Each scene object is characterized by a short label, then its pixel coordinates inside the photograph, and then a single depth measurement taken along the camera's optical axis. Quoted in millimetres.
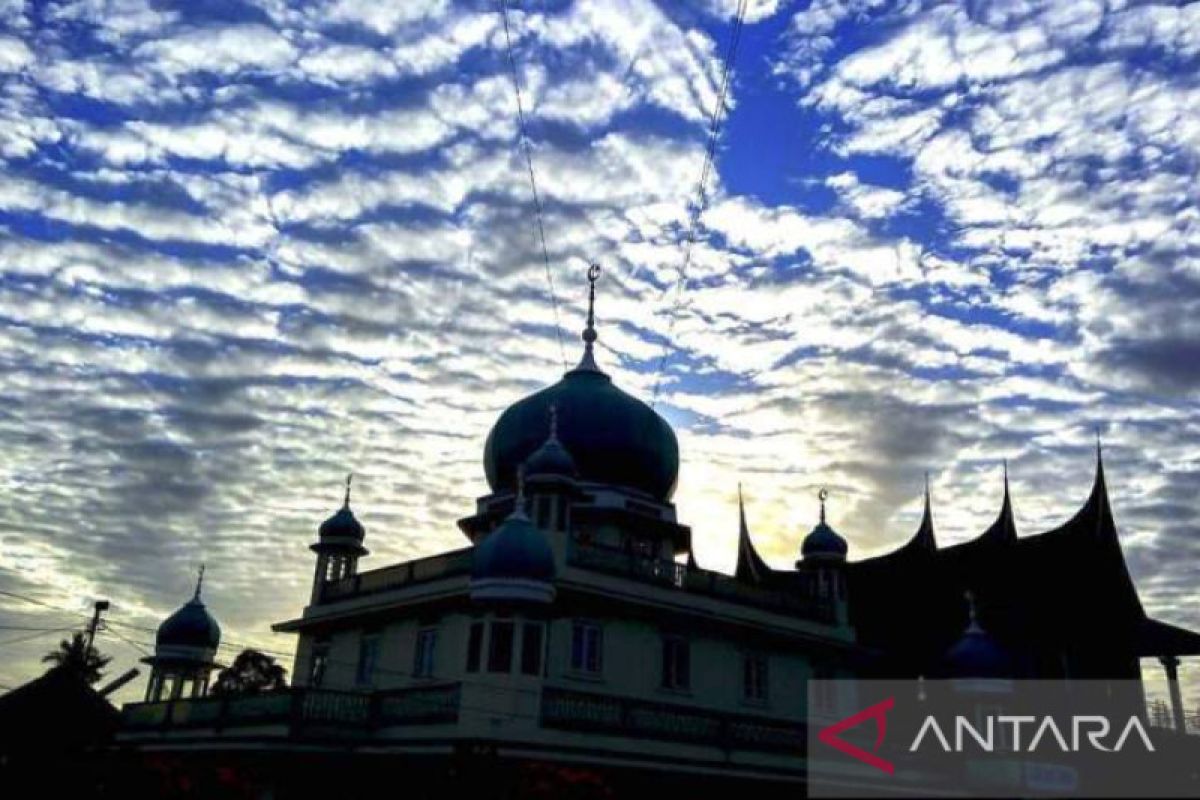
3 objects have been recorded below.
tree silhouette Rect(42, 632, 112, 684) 32969
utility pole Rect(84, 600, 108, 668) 39969
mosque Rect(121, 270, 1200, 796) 22000
